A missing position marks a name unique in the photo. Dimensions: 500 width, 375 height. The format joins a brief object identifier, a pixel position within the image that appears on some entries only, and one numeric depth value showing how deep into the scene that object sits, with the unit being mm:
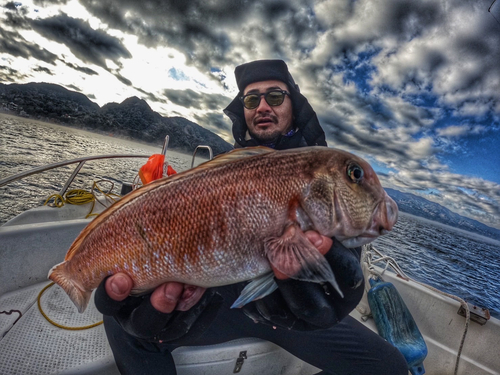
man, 306
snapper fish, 273
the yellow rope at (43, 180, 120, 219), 809
